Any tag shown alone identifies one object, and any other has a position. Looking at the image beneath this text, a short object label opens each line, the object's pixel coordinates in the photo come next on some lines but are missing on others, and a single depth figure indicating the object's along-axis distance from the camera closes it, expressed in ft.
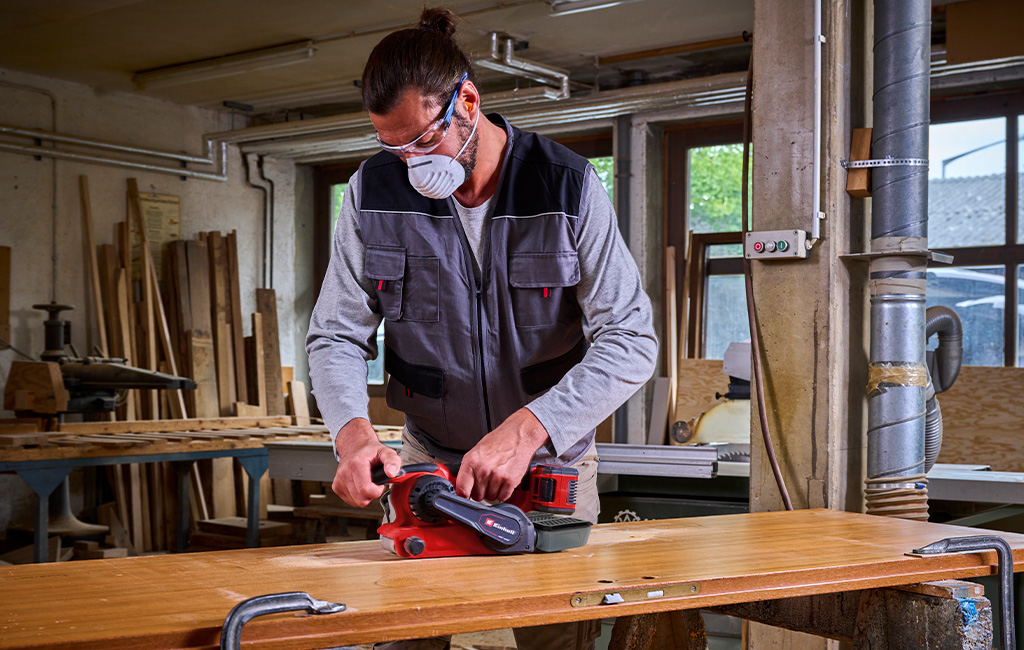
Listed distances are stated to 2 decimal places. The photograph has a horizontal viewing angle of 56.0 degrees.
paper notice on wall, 23.09
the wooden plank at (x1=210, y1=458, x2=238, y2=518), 22.25
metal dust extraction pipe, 7.48
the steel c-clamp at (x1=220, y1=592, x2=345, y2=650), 3.47
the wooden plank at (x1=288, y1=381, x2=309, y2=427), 24.94
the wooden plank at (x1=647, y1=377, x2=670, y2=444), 19.58
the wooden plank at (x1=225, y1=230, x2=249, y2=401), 23.86
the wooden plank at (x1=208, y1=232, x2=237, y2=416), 23.30
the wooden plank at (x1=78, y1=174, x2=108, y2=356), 21.54
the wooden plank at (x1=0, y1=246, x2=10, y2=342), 20.52
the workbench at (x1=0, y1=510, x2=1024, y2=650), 3.67
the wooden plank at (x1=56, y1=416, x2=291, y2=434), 18.34
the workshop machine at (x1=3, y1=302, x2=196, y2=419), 16.66
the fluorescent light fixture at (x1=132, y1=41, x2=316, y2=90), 19.66
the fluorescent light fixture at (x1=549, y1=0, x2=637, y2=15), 16.44
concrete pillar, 7.63
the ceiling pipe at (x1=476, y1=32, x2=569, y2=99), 18.52
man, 5.95
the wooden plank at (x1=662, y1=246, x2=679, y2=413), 20.81
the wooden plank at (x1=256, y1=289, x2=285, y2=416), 24.26
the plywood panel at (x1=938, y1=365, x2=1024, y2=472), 16.99
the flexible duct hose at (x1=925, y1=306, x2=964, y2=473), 11.92
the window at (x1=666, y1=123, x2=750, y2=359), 21.22
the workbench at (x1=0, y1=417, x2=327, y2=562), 14.83
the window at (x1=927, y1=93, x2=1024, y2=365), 18.63
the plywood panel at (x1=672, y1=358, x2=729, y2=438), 19.27
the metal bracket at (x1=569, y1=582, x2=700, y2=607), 4.18
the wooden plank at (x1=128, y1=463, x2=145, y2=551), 20.86
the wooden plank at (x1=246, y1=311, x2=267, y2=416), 23.97
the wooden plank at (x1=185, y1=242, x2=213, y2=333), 23.15
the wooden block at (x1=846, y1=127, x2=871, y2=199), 7.73
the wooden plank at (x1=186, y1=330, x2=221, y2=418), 22.70
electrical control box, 7.60
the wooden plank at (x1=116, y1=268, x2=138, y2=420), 21.43
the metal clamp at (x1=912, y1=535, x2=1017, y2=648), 5.28
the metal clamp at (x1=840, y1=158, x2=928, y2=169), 7.51
